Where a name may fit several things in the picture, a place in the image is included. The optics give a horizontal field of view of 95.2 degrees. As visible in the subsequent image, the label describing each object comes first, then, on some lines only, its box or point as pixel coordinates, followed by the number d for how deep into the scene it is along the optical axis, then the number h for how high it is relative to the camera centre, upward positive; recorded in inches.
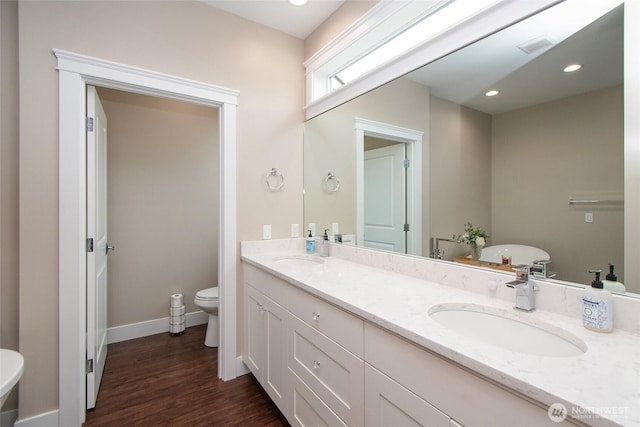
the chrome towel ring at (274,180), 93.5 +10.7
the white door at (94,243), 71.5 -7.9
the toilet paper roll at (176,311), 114.7 -38.6
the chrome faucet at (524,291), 42.1 -11.4
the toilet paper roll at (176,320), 114.3 -41.9
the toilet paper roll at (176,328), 114.3 -45.4
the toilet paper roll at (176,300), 115.0 -34.6
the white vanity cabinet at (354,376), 29.0 -22.0
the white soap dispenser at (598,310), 34.5 -11.7
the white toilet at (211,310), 103.3 -34.8
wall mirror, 39.5 +12.0
